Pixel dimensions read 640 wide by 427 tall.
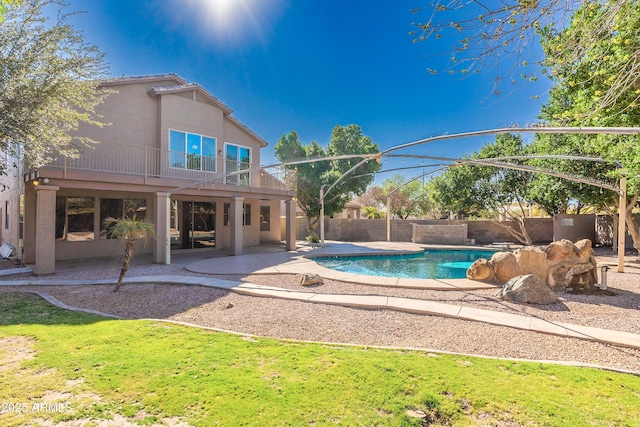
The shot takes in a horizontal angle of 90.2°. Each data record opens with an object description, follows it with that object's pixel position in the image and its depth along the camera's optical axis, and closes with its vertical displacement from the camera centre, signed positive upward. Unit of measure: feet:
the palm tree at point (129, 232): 25.30 -1.02
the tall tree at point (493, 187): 63.46 +7.10
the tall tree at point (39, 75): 24.66 +12.08
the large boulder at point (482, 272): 30.45 -4.93
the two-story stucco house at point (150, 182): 36.73 +4.69
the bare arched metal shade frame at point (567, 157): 15.20 +4.62
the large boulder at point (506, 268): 29.84 -4.43
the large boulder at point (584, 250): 28.44 -2.63
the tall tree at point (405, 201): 123.75 +7.67
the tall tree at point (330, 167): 69.36 +11.62
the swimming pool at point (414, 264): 39.81 -6.43
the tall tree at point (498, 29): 14.26 +9.10
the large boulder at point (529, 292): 23.39 -5.34
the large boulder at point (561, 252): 28.67 -2.84
